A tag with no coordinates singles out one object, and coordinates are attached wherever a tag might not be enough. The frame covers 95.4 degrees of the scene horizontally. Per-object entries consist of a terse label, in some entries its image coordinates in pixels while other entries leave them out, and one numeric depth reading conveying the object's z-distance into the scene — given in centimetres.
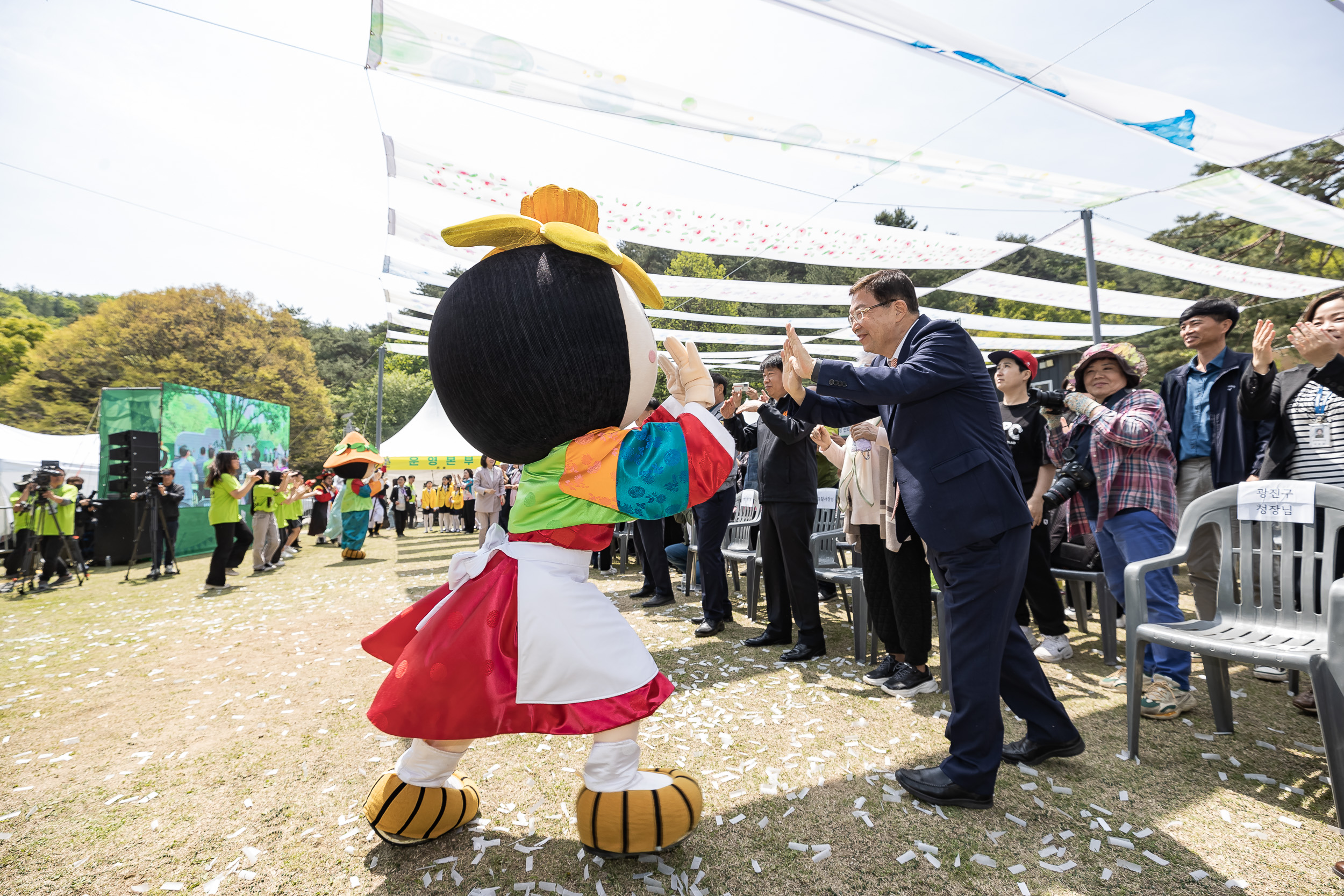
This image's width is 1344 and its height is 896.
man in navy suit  227
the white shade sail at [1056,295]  900
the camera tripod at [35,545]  889
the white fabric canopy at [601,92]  421
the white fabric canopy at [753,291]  898
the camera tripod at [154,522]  957
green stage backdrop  1226
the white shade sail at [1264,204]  574
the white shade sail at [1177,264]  763
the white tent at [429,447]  1445
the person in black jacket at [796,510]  432
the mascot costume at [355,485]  1008
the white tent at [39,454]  1369
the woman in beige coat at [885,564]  360
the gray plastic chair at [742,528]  609
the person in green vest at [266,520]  958
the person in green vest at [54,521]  891
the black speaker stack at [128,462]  1043
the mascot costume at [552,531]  182
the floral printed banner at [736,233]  645
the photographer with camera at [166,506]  959
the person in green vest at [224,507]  842
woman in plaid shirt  310
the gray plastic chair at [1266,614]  207
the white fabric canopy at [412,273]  866
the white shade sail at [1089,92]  390
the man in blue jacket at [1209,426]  347
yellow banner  1488
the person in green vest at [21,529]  927
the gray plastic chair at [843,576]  424
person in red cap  404
